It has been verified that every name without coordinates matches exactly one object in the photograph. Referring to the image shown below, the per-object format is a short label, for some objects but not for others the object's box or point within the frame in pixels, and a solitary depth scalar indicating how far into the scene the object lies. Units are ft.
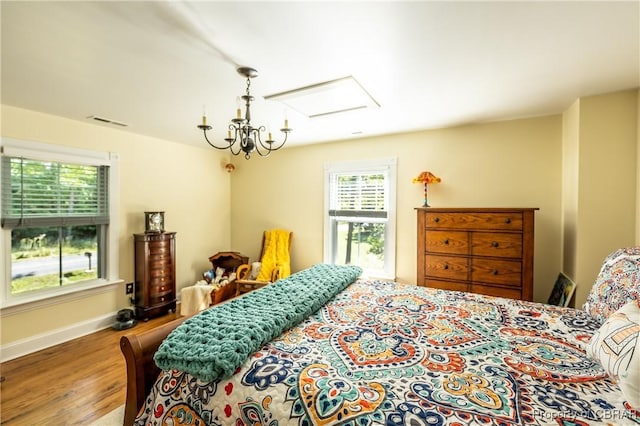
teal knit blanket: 3.79
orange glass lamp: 10.69
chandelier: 6.36
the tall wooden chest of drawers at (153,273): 11.33
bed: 3.12
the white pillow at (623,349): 3.05
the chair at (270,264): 12.56
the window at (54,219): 8.84
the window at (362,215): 12.09
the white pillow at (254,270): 13.61
